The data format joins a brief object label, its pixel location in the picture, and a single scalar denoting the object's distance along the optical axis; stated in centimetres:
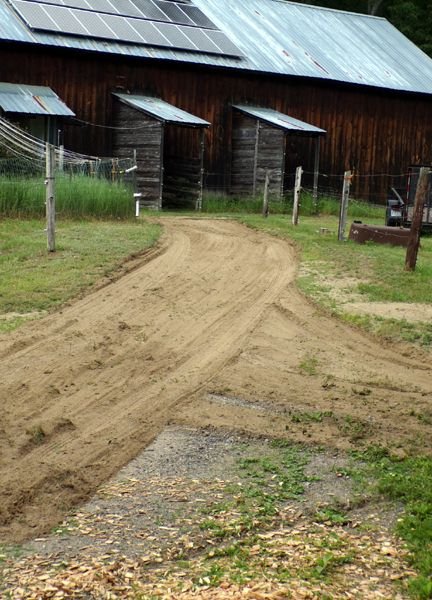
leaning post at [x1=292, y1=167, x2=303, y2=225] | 2120
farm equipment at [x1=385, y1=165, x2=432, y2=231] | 2291
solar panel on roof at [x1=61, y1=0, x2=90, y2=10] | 2661
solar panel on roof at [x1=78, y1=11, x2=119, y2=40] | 2628
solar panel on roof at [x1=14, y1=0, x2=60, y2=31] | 2511
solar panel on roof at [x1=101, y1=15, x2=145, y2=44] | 2680
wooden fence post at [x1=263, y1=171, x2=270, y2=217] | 2334
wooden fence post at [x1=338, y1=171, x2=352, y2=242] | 1841
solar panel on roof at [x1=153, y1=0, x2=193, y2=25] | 2931
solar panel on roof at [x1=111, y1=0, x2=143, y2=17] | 2790
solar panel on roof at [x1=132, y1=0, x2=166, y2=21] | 2856
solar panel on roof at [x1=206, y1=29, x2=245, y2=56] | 2923
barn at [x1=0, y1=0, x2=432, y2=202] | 2577
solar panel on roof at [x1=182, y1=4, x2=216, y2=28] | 3005
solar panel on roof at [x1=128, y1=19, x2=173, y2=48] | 2736
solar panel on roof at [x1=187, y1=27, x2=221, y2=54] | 2870
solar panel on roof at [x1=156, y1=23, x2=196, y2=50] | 2802
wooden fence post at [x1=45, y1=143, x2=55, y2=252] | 1472
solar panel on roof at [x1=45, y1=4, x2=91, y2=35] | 2564
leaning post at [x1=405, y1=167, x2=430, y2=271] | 1452
